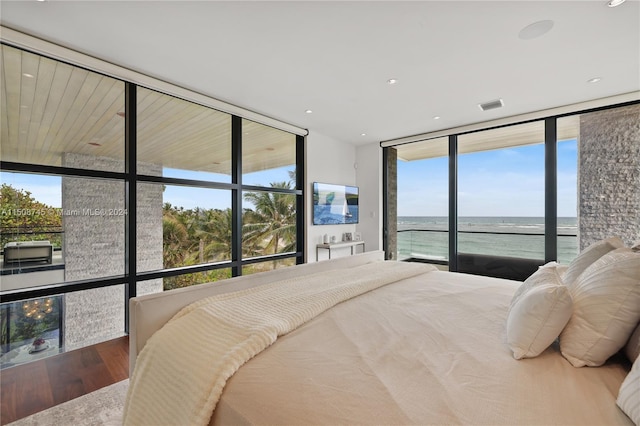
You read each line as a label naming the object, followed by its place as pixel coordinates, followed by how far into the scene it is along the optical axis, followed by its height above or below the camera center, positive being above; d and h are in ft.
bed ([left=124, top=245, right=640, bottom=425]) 2.71 -1.79
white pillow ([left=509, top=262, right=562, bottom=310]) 4.49 -1.07
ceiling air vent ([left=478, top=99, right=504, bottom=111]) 11.20 +4.37
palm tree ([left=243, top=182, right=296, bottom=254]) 13.03 -0.29
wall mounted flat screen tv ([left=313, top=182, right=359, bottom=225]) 15.53 +0.63
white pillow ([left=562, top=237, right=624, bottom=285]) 4.75 -0.72
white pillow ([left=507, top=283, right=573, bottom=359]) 3.50 -1.34
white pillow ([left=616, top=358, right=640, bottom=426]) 2.37 -1.58
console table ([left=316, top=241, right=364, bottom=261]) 15.13 -1.65
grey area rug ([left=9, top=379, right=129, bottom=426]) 5.64 -4.03
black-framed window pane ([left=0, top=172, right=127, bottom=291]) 7.33 -0.35
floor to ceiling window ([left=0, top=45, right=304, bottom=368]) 7.43 +0.53
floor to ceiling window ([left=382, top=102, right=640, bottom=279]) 11.15 +1.14
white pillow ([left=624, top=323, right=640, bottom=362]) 3.16 -1.49
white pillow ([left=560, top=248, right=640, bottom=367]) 3.24 -1.18
